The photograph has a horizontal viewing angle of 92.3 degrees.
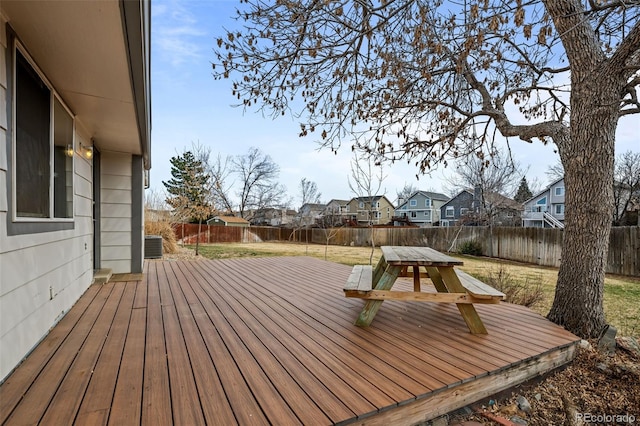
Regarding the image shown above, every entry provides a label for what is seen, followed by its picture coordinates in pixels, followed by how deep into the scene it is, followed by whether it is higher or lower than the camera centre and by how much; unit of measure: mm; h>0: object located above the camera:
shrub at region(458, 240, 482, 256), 13211 -1377
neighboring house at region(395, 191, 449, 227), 32625 +1055
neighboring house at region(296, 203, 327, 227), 30391 +510
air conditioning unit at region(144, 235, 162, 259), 7695 -715
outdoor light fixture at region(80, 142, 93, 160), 3721 +862
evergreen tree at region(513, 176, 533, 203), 25438 +1822
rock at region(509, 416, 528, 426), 1855 -1254
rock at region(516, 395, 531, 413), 2021 -1261
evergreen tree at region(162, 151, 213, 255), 11555 +773
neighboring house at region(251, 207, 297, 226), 32966 +84
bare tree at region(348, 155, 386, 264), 7398 +947
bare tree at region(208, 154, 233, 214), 22547 +3519
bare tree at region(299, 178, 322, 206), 37250 +3172
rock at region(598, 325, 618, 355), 2750 -1146
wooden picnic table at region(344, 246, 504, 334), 2598 -641
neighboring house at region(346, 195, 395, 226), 35106 +777
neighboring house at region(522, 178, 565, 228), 23077 +815
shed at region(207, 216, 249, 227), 26219 -257
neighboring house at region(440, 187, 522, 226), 13586 +328
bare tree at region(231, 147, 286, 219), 31094 +3987
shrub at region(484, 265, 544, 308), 4309 -1149
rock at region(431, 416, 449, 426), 1776 -1196
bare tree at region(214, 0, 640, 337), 2922 +1735
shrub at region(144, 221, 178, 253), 10002 -444
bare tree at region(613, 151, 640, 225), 15312 +1760
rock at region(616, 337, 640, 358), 2768 -1224
